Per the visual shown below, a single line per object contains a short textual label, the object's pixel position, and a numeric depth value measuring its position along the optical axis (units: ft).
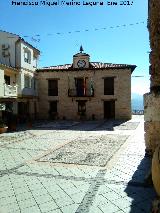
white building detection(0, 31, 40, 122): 58.32
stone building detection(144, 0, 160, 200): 22.49
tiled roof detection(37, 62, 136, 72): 68.92
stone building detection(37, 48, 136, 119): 69.52
